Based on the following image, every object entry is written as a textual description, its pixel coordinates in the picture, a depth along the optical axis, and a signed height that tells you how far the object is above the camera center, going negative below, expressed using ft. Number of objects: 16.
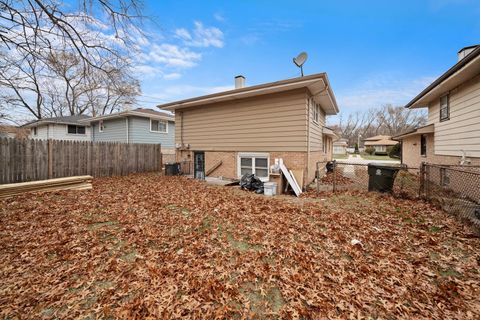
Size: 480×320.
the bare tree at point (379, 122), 198.19 +37.14
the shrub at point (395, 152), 101.00 +2.26
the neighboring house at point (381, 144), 146.98 +9.39
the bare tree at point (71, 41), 14.06 +8.91
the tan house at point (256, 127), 26.30 +4.59
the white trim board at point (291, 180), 24.66 -2.98
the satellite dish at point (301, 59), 27.63 +13.41
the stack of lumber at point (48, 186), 21.21 -3.41
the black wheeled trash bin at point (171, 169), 38.17 -2.35
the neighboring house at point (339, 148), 156.78 +7.51
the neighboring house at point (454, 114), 20.97 +5.47
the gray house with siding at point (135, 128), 52.42 +8.04
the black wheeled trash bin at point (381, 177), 22.94 -2.42
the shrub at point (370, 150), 145.48 +4.62
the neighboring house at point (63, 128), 65.16 +9.44
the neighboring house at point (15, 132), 79.05 +9.97
